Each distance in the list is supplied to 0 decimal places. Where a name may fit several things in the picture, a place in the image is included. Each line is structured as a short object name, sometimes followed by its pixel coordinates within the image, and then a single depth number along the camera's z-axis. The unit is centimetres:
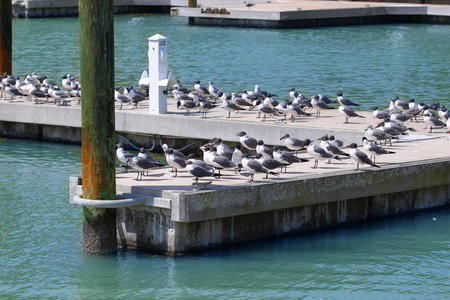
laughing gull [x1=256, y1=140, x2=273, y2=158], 1694
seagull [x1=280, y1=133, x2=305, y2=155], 1831
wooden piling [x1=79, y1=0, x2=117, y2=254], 1417
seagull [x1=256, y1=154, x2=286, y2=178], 1548
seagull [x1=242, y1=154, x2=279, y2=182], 1526
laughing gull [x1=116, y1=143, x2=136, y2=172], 1689
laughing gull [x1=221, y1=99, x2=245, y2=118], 2269
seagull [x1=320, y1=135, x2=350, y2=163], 1695
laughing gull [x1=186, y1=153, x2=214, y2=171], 1545
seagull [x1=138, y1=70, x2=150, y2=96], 2388
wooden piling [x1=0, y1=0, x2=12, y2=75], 2831
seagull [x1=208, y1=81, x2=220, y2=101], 2586
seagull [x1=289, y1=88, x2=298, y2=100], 2498
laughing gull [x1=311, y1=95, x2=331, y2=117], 2314
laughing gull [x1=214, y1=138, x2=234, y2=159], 1675
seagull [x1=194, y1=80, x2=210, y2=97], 2622
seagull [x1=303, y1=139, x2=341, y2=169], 1639
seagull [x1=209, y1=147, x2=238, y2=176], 1568
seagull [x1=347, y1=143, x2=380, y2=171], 1611
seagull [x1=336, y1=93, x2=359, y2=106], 2332
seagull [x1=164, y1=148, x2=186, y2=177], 1578
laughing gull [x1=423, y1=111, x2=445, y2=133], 2058
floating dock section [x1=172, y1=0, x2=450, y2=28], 5433
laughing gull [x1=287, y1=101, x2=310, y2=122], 2217
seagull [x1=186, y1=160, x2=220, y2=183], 1497
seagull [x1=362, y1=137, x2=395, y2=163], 1703
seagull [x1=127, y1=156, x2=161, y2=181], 1566
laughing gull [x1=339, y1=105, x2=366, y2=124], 2173
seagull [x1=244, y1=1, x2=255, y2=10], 5785
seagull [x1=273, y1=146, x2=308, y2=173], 1599
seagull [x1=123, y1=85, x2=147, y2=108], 2391
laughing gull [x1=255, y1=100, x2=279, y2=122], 2205
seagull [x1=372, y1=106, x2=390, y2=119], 2183
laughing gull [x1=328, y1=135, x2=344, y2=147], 1792
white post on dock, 2189
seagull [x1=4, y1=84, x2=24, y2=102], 2561
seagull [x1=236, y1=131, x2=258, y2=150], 1836
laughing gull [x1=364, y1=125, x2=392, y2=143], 1858
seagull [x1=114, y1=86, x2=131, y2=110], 2394
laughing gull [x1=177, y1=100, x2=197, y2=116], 2280
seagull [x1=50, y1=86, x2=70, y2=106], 2498
